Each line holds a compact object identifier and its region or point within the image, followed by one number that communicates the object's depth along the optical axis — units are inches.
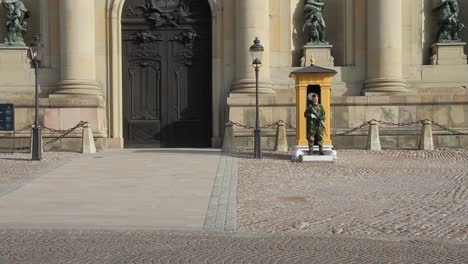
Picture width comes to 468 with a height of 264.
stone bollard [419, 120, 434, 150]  924.6
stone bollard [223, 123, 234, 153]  911.7
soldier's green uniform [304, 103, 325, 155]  781.9
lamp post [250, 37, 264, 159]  813.2
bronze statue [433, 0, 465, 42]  1077.8
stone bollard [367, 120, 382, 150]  931.3
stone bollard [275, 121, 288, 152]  917.8
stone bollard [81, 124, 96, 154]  904.9
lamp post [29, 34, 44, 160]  794.2
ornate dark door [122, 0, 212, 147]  1088.8
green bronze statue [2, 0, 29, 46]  1055.0
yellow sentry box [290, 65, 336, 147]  829.8
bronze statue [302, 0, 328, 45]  1067.3
